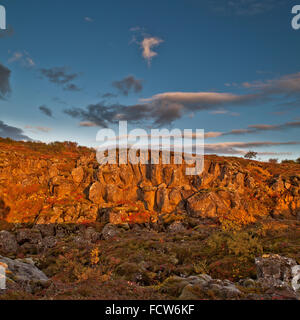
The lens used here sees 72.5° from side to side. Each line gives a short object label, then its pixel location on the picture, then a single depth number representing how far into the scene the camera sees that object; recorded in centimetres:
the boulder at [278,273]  1122
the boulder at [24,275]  1147
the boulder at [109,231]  2873
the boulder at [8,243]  2332
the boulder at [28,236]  2645
